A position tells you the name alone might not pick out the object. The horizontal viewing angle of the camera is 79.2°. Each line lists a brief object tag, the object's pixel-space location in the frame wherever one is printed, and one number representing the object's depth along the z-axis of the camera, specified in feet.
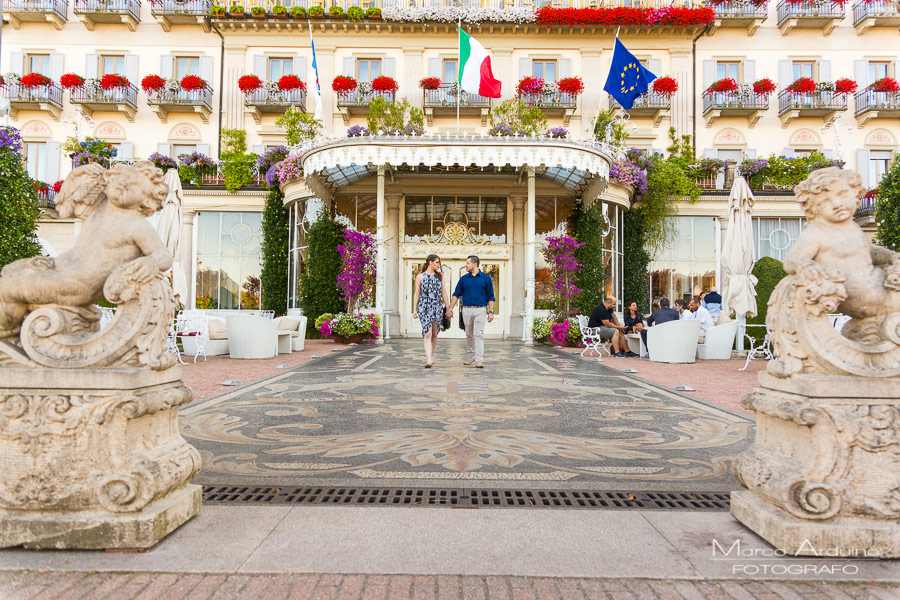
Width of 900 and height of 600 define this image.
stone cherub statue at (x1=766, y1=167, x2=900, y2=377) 6.59
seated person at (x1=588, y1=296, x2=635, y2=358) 34.58
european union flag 45.62
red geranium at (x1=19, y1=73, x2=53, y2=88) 65.16
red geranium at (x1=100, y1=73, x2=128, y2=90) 64.63
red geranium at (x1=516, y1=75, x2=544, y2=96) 64.44
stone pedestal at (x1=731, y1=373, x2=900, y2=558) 6.26
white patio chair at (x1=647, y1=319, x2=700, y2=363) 29.96
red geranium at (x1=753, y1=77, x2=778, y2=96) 64.49
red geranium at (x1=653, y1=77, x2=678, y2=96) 64.23
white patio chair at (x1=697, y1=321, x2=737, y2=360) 33.01
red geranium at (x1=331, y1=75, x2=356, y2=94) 63.98
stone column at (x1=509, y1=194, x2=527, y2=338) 51.03
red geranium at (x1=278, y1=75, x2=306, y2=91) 63.72
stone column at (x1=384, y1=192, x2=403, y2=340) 50.98
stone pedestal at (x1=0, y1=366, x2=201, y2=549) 6.31
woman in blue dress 25.71
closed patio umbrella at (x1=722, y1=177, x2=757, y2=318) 31.94
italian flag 43.92
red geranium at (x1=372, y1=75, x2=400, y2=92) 64.13
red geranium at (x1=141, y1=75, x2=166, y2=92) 64.64
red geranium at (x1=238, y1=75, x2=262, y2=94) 64.23
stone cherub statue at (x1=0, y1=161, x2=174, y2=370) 6.52
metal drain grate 8.02
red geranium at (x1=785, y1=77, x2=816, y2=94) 64.08
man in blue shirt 25.91
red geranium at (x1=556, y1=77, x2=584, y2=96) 63.82
